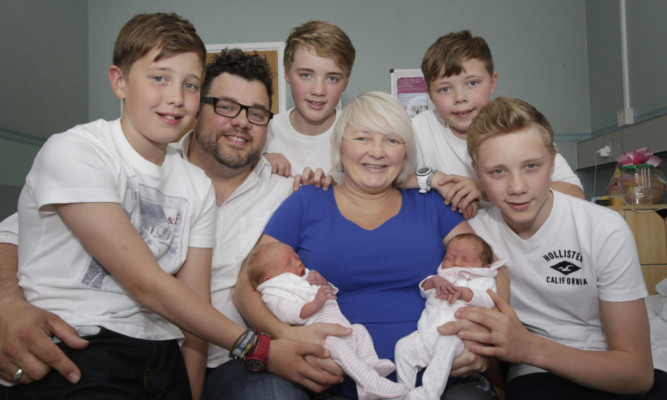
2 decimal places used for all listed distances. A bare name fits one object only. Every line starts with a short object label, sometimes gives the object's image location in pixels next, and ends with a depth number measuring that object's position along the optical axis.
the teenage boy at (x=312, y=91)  2.26
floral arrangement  3.32
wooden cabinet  3.10
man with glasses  1.55
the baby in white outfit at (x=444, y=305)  1.34
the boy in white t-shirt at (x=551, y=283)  1.36
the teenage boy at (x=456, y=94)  2.12
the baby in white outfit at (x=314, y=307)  1.35
